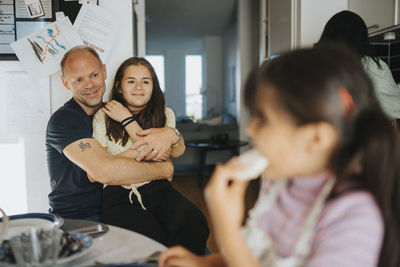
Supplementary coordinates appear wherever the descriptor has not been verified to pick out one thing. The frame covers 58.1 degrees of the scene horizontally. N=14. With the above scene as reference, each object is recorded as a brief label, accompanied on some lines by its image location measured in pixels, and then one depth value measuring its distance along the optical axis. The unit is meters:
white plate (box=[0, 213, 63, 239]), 0.88
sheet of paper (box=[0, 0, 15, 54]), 1.99
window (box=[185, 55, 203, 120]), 10.69
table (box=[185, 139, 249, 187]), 4.84
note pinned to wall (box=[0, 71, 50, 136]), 2.03
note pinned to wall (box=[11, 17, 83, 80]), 1.97
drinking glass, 0.60
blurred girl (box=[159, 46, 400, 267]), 0.51
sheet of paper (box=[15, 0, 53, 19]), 2.00
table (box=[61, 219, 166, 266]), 0.73
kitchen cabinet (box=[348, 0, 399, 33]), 2.82
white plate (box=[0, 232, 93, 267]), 0.67
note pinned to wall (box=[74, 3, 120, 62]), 2.01
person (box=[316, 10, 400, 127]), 1.95
